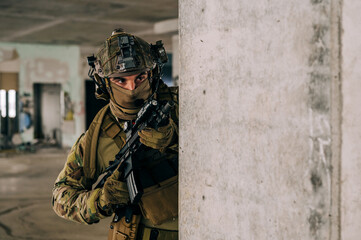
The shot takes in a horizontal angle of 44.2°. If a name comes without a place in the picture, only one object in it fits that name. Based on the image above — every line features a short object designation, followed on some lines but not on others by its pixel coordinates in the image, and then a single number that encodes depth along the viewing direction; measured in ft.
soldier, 6.73
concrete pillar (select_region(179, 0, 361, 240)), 2.81
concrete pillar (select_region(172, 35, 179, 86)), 33.73
